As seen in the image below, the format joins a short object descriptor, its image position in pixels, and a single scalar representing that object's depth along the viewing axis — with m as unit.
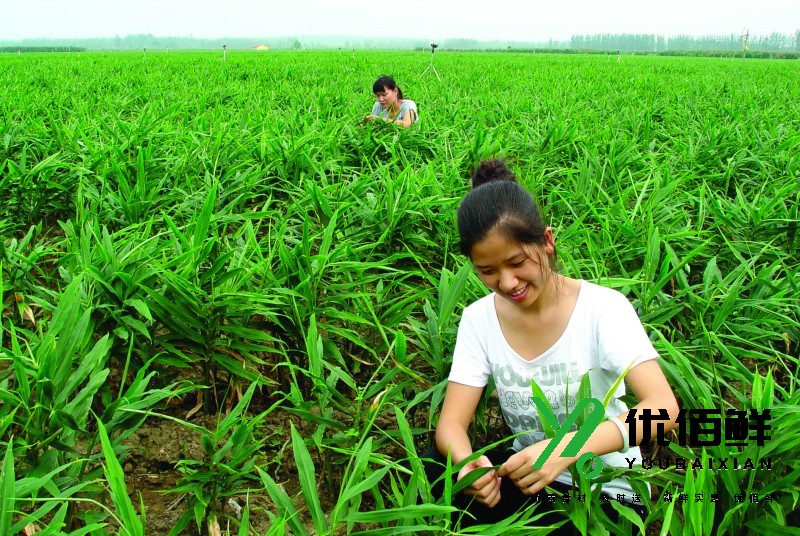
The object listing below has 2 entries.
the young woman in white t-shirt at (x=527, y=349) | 1.21
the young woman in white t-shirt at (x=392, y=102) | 4.65
